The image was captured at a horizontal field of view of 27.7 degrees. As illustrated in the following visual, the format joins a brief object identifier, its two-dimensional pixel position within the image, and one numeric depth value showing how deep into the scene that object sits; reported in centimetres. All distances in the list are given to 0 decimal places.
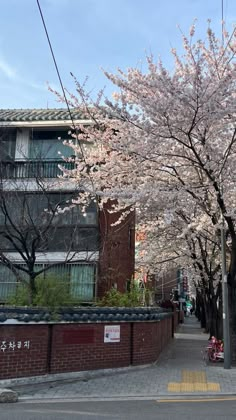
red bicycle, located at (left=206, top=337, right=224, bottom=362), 1484
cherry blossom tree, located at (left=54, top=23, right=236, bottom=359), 1212
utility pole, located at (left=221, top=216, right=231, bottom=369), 1347
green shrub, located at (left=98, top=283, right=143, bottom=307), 1373
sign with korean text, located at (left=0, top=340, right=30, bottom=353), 1023
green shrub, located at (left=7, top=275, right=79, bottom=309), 1187
